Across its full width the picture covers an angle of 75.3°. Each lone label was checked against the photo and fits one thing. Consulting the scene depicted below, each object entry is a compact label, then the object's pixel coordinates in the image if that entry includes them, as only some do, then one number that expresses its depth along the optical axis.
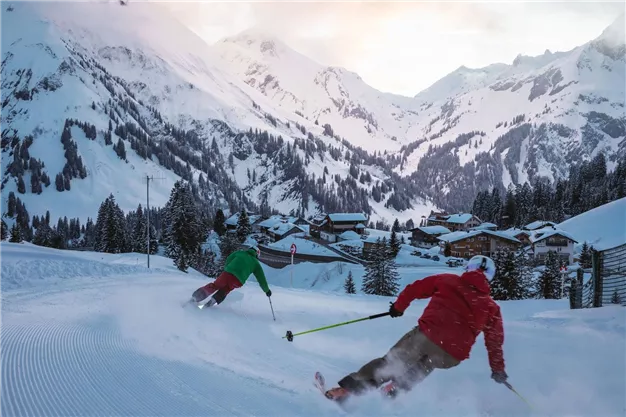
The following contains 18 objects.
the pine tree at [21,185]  181.12
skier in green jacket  9.22
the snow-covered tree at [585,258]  64.98
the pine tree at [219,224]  96.06
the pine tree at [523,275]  31.41
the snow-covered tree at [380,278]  38.08
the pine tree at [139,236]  62.31
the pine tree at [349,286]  43.12
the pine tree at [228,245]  58.50
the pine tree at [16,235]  58.62
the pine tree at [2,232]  60.31
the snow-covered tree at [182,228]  45.41
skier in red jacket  4.70
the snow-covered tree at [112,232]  53.31
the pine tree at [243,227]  80.05
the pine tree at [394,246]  75.54
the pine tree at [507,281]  30.88
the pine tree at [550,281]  37.12
